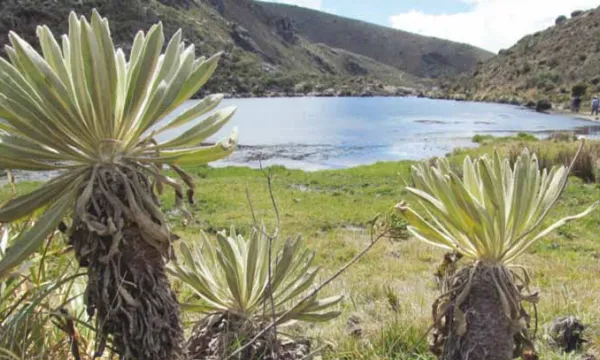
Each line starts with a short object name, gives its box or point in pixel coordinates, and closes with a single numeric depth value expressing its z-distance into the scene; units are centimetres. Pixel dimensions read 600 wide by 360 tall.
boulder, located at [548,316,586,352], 217
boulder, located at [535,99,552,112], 6331
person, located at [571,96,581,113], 5866
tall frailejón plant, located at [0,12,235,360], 117
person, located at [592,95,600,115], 5100
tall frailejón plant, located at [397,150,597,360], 130
